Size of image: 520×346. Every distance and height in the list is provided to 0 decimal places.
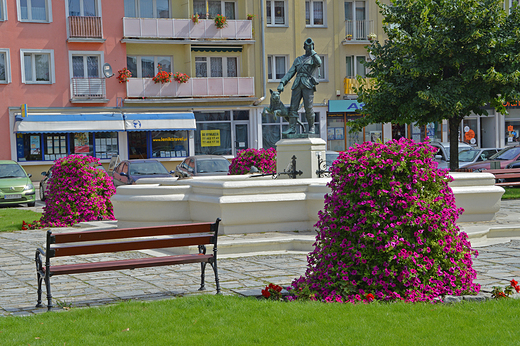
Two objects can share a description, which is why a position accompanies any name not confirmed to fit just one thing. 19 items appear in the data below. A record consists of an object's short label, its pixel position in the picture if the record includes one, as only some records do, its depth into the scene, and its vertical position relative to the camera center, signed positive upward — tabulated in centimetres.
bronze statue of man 1352 +94
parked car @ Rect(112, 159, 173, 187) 2278 -133
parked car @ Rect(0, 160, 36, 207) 2098 -170
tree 1842 +174
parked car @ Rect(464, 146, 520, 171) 2287 -124
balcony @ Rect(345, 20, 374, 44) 3688 +543
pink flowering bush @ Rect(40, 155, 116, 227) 1401 -127
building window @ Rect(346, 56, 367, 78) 3709 +345
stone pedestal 1320 -48
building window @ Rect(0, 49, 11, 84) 3103 +323
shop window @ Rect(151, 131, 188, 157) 3391 -57
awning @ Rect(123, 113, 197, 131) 3262 +55
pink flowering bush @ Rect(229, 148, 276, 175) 1709 -79
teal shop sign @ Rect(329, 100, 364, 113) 3638 +118
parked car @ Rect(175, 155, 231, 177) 2270 -120
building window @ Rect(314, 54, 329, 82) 3637 +311
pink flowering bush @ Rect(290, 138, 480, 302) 598 -100
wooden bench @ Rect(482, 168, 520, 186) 1931 -147
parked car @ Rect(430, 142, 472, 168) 2430 -107
